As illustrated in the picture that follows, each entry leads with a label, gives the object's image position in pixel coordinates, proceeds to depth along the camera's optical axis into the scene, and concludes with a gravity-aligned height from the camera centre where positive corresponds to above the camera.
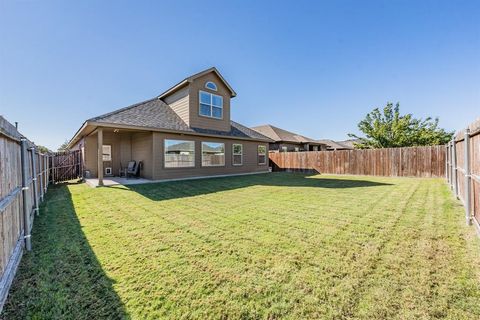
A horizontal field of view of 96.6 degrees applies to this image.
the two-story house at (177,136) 10.31 +1.35
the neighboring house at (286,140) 22.67 +2.05
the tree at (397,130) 20.36 +2.67
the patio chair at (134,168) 11.26 -0.38
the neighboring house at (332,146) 32.11 +1.97
